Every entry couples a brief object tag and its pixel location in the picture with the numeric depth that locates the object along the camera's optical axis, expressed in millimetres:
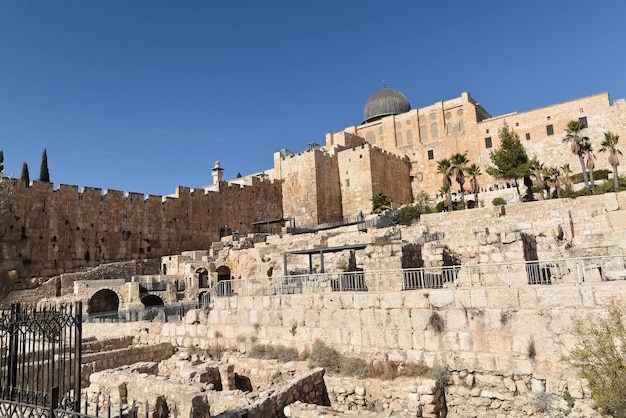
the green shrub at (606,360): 6512
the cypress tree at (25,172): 35438
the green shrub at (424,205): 31350
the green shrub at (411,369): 9312
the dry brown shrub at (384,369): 9594
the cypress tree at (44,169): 36594
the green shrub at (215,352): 13125
